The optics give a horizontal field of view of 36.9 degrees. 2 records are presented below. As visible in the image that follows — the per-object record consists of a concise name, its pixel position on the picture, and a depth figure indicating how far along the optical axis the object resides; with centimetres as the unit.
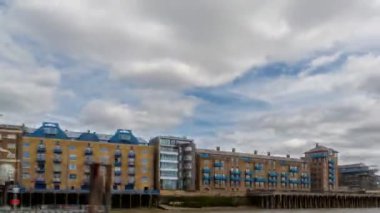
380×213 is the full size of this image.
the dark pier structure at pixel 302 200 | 16550
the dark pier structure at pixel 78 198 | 13200
